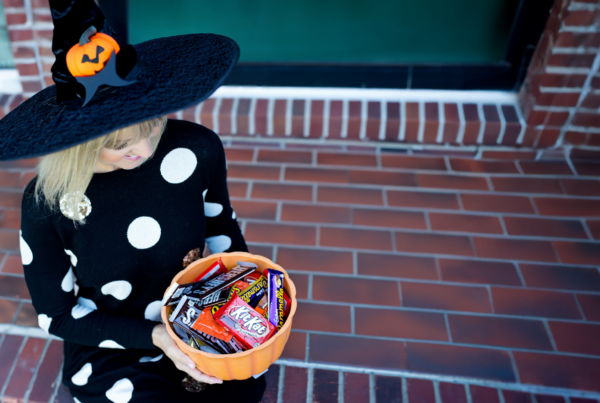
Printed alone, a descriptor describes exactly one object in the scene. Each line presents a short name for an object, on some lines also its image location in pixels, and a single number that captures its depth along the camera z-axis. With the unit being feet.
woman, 2.62
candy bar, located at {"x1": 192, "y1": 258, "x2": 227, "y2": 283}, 3.85
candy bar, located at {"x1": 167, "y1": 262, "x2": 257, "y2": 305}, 3.56
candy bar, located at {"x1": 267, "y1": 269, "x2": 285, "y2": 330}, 3.43
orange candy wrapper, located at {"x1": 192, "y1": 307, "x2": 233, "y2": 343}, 3.35
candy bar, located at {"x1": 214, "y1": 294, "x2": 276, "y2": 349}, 3.32
